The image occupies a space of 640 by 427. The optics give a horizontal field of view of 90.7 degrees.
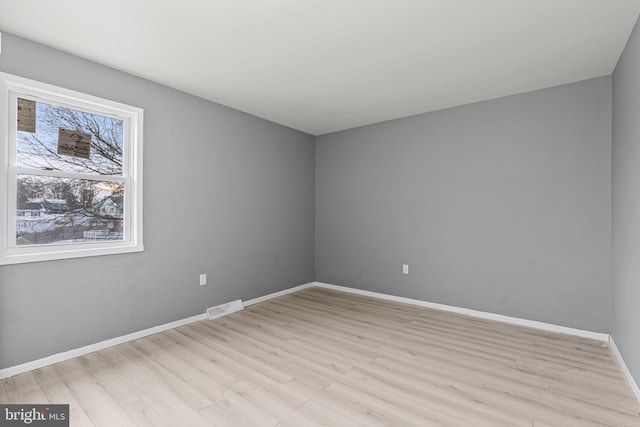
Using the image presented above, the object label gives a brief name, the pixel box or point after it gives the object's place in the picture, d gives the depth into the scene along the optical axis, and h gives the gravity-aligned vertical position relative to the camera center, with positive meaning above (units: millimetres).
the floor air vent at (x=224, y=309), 3539 -1100
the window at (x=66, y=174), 2320 +326
